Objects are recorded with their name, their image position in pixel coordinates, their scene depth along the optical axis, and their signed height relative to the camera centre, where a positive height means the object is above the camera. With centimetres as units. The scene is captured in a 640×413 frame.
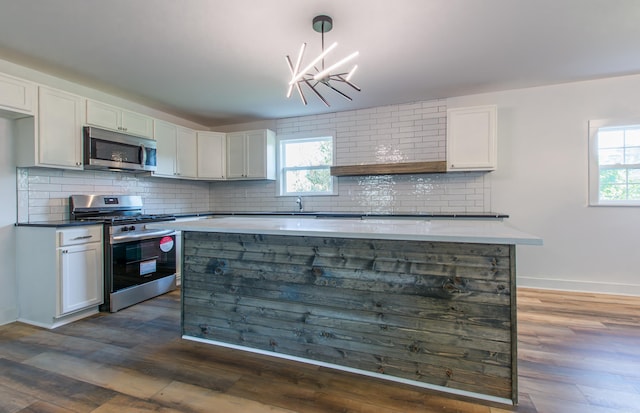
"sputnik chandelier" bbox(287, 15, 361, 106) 205 +91
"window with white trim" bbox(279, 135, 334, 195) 475 +61
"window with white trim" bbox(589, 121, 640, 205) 349 +47
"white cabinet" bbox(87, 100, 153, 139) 329 +98
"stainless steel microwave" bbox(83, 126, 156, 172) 322 +60
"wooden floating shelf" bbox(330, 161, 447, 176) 382 +46
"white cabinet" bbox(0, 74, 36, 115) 259 +95
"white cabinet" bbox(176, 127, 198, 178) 444 +75
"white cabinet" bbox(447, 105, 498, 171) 363 +79
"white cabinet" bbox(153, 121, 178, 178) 409 +77
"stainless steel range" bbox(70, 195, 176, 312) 306 -52
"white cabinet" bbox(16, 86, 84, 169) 283 +69
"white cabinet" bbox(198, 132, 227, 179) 475 +77
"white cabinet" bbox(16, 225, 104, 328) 271 -65
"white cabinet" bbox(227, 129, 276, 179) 473 +77
